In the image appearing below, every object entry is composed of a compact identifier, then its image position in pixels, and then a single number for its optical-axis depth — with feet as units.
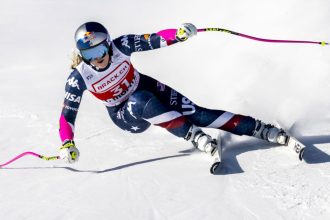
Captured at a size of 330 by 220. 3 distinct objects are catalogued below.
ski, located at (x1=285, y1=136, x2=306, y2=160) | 26.76
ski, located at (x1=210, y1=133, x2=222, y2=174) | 26.68
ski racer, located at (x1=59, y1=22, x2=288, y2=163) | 28.78
